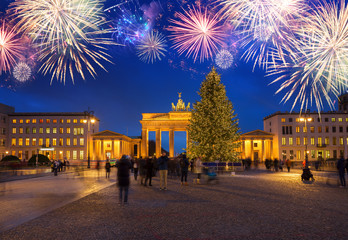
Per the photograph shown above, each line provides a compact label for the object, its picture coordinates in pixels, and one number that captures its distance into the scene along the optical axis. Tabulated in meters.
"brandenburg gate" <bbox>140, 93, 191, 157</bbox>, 81.56
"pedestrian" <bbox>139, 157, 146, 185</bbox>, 20.19
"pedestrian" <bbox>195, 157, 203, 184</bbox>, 21.23
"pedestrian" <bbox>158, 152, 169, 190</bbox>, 16.52
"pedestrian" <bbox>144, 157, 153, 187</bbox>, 19.59
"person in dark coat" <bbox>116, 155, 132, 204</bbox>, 11.94
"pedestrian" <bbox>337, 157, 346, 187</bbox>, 18.03
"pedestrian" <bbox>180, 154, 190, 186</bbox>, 20.08
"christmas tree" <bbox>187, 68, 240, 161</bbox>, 39.53
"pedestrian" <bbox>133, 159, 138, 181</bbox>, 25.65
